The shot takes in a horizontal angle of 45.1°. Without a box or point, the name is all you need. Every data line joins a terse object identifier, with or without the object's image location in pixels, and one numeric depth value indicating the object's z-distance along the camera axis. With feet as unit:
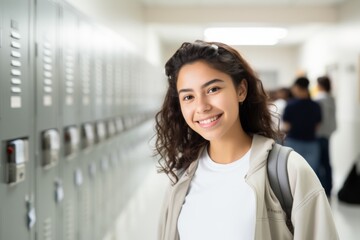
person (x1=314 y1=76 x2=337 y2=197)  18.17
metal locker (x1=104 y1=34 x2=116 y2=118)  11.69
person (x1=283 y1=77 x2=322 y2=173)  16.28
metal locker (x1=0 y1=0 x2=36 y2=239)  5.49
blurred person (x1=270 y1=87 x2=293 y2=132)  21.65
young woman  4.30
